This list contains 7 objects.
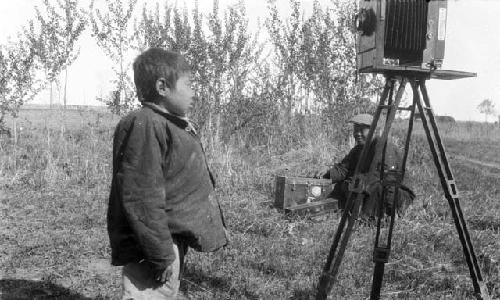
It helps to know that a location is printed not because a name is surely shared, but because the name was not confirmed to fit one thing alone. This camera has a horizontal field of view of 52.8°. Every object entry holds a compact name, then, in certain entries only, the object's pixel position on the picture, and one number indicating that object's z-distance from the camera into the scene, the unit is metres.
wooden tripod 3.41
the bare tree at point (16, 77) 10.57
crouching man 6.18
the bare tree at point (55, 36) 10.84
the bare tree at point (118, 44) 10.42
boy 2.36
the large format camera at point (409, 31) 3.44
